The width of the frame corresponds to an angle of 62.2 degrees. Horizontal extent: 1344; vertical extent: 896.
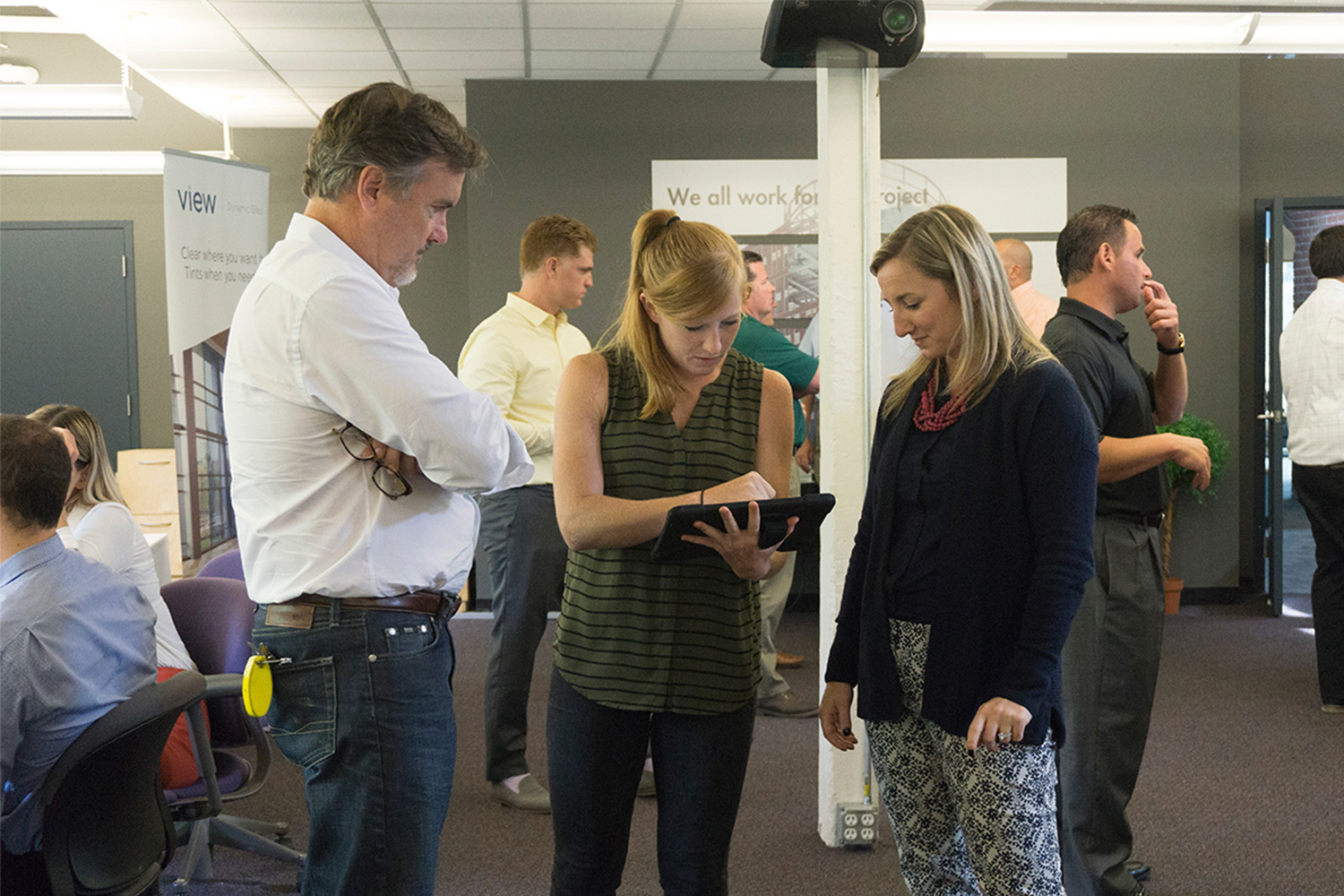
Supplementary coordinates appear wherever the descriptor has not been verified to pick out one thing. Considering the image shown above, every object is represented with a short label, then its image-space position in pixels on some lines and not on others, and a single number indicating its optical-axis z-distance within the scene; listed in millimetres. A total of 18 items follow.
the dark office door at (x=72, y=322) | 7375
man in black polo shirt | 2469
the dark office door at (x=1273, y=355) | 6227
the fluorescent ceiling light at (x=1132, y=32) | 3061
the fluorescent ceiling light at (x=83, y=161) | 6113
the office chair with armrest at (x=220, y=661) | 2891
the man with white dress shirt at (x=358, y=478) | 1444
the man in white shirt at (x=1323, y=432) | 4441
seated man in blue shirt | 1933
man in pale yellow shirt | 3393
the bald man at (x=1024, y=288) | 4211
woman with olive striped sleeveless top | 1673
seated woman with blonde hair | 2732
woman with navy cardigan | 1618
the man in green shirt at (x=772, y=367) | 4277
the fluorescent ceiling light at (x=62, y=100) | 4973
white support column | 2977
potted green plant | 6145
